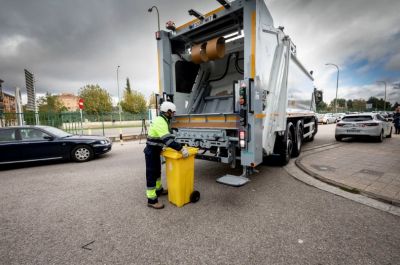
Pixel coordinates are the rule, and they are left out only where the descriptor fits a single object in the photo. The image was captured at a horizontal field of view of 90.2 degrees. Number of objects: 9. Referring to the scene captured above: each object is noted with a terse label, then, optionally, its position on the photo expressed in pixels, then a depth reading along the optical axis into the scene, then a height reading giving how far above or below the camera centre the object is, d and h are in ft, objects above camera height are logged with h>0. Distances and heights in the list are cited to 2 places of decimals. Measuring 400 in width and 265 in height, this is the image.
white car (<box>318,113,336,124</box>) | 88.53 -1.36
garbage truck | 11.38 +2.55
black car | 19.12 -2.43
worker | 9.75 -1.34
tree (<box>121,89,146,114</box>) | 138.82 +11.45
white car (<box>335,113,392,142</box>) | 29.07 -1.74
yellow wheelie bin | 9.98 -3.00
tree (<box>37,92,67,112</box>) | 132.67 +13.14
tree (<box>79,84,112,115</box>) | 127.03 +13.68
